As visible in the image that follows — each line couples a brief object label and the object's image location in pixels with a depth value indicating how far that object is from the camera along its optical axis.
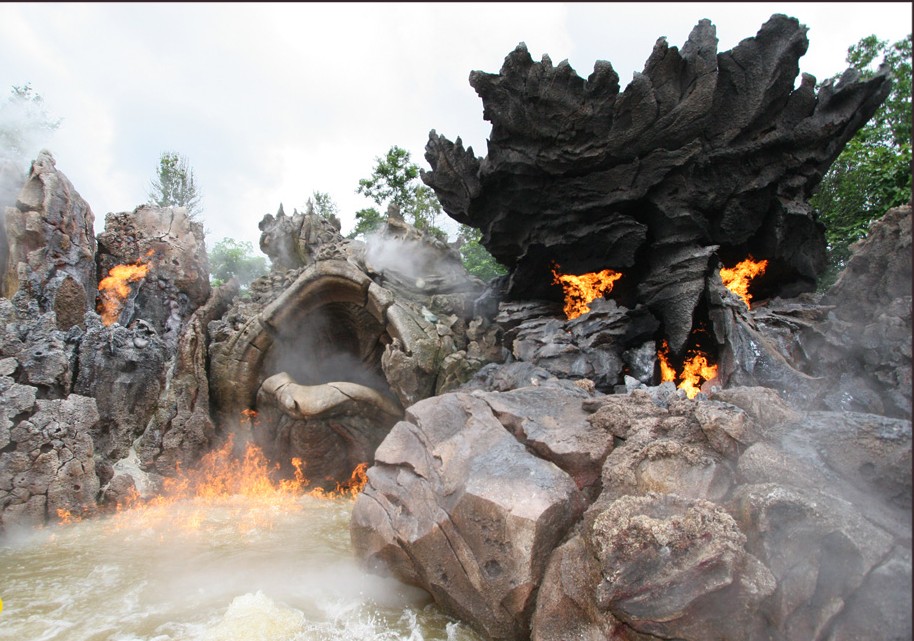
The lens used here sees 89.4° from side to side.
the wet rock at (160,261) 8.84
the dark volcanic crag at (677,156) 7.59
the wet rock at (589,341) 7.42
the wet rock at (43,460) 5.76
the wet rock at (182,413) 7.61
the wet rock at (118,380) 7.15
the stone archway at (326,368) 7.90
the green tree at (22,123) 12.41
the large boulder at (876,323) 3.89
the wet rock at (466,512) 3.43
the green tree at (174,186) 24.05
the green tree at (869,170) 10.61
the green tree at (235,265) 25.53
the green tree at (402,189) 17.89
